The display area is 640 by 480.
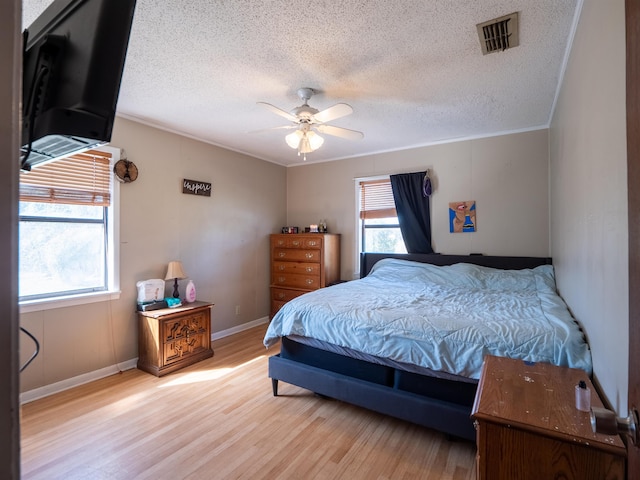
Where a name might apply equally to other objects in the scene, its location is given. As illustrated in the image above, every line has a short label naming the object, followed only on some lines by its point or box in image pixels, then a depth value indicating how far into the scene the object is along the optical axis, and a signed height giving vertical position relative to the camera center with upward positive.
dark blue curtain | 4.27 +0.42
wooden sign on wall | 3.81 +0.69
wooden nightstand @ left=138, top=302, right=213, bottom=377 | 3.08 -0.99
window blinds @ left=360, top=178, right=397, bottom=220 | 4.59 +0.63
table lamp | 3.44 -0.35
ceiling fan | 2.42 +1.00
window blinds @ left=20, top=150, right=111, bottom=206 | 2.65 +0.55
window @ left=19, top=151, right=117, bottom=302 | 2.68 +0.13
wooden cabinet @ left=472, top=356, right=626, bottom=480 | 0.99 -0.65
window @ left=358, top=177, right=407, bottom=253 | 4.57 +0.35
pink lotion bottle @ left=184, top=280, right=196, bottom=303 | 3.56 -0.58
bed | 1.86 -0.65
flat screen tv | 0.72 +0.40
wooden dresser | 4.59 -0.33
